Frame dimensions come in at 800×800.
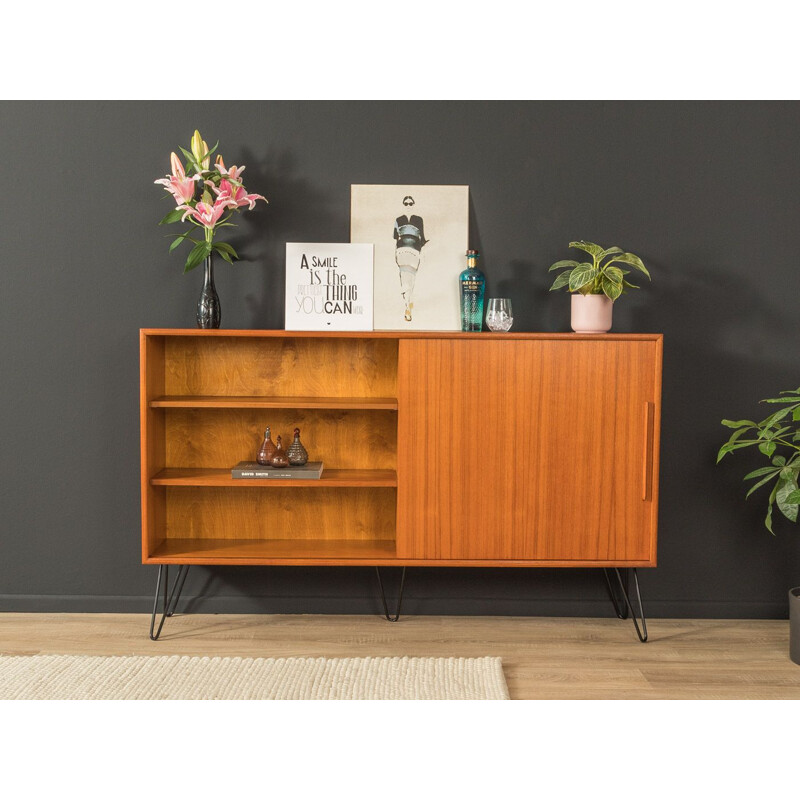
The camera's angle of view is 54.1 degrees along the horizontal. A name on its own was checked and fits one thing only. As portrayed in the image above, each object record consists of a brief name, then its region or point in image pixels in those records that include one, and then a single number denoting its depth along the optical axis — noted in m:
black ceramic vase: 3.23
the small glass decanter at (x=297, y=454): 3.29
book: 3.18
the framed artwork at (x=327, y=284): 3.31
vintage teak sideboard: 3.07
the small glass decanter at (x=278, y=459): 3.23
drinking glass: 3.21
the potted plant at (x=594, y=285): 3.09
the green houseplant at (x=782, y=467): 2.92
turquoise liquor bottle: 3.25
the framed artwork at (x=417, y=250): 3.38
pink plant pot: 3.14
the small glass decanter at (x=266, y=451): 3.25
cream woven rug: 2.71
